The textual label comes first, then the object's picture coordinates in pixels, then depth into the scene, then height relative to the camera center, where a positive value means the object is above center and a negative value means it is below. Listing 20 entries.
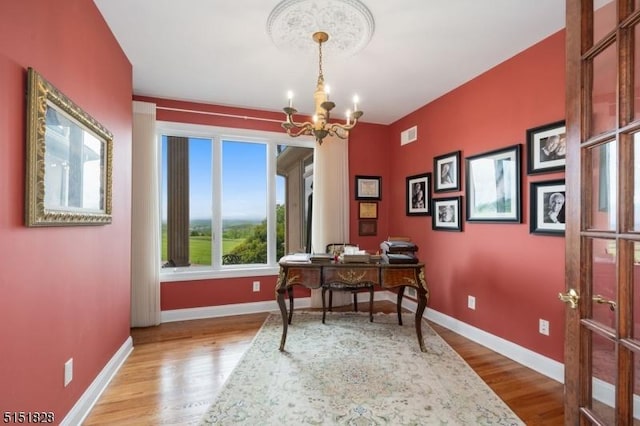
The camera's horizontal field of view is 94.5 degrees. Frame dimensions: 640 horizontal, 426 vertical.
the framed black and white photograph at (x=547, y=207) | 2.19 +0.04
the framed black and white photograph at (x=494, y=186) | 2.54 +0.25
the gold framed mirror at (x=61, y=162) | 1.32 +0.27
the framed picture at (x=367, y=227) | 4.29 -0.21
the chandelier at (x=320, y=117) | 2.16 +0.70
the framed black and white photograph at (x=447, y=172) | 3.18 +0.45
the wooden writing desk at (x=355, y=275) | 2.57 -0.55
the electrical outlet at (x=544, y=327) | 2.26 -0.88
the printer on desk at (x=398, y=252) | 2.60 -0.38
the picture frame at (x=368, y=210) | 4.29 +0.04
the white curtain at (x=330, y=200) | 3.99 +0.17
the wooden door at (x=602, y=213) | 0.90 +0.00
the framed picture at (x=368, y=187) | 4.28 +0.37
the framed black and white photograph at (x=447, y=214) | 3.17 -0.02
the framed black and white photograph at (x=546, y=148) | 2.19 +0.50
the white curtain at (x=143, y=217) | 3.21 -0.05
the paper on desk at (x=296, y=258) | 2.67 -0.43
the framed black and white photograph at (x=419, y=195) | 3.63 +0.23
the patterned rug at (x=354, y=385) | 1.75 -1.21
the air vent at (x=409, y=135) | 3.88 +1.04
